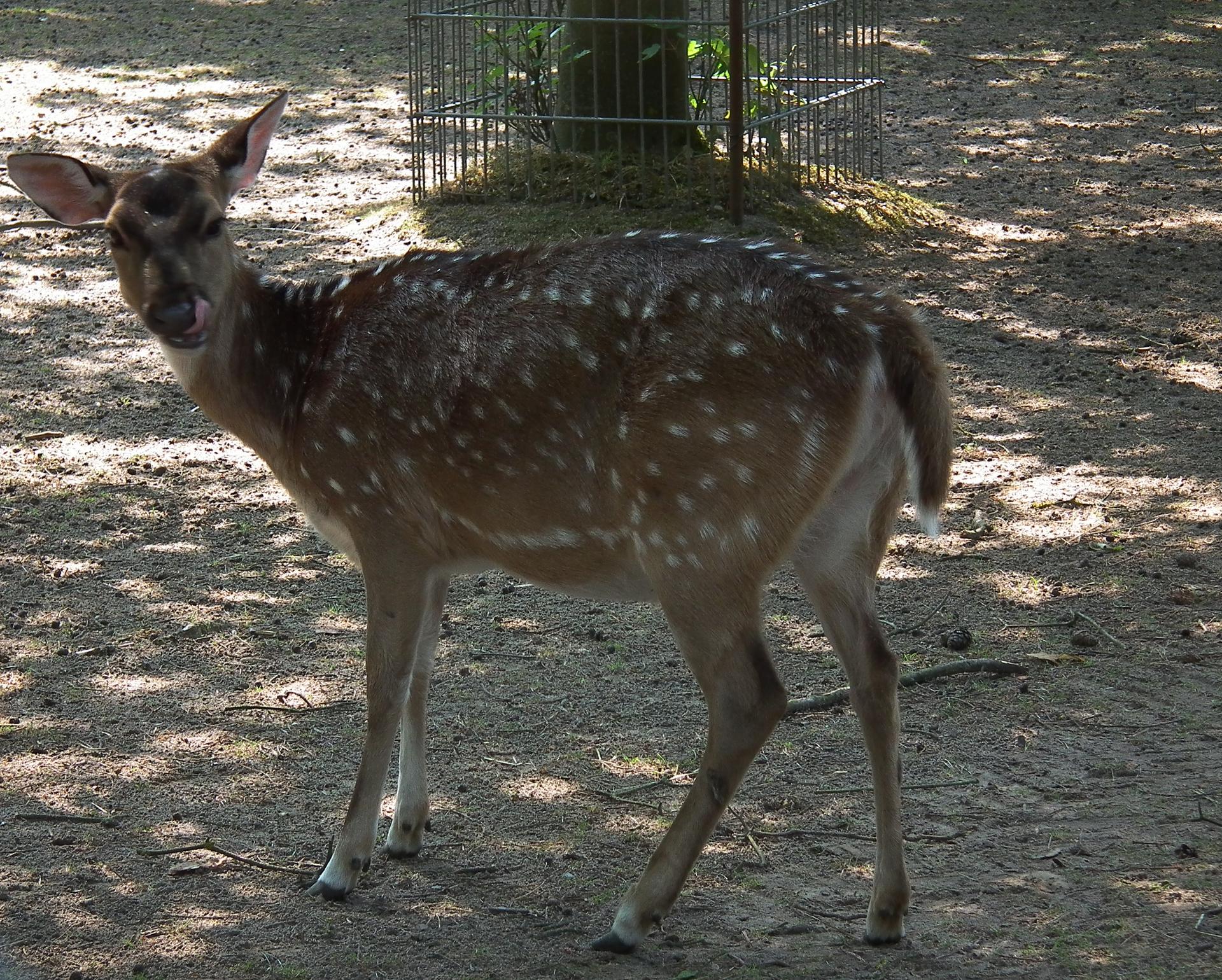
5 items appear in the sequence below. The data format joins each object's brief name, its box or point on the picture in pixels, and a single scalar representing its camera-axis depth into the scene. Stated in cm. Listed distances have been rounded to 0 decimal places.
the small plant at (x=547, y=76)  1761
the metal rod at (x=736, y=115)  1667
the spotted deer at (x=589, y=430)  695
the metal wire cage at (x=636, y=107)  1731
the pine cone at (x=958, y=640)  995
